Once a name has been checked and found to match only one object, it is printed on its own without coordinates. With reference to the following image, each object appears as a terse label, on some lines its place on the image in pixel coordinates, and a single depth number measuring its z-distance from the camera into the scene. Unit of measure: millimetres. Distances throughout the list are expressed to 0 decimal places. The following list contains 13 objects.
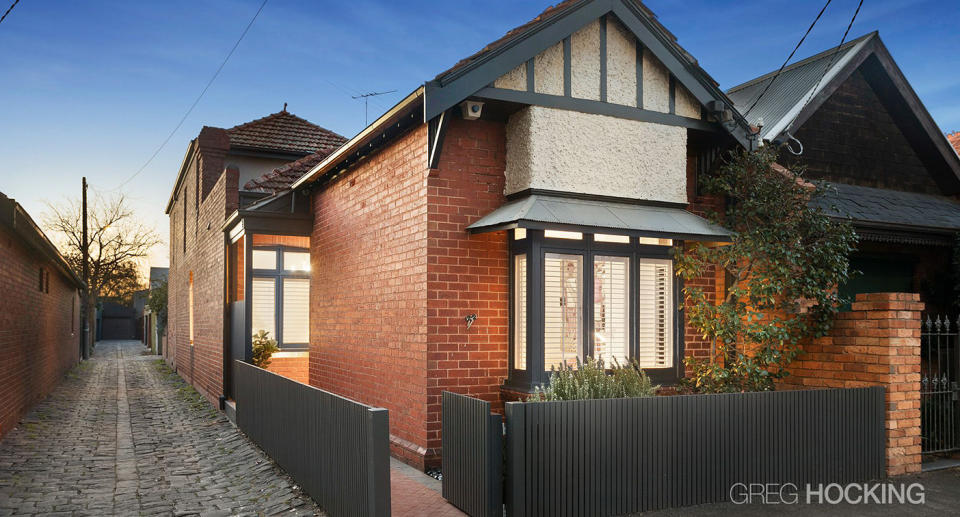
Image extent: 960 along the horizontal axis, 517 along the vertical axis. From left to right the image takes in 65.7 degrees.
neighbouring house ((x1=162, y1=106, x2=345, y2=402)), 12820
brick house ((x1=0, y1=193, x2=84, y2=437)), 10875
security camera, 7984
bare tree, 44125
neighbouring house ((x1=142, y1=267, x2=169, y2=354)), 38188
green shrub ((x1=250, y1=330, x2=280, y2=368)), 14531
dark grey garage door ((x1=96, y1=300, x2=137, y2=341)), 74375
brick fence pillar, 7914
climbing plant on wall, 8281
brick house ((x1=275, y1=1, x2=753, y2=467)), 8023
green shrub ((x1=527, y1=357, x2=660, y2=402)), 6797
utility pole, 34594
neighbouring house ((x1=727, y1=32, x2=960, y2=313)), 11539
